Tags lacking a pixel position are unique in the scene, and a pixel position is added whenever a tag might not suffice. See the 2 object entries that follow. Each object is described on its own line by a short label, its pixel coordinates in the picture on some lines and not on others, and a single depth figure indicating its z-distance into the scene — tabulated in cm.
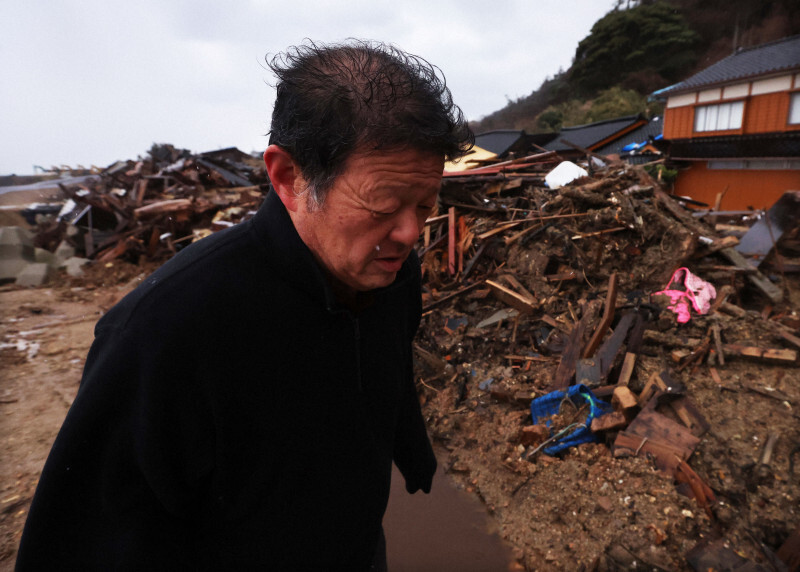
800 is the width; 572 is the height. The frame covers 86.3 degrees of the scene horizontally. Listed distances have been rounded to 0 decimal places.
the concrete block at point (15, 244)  952
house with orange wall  1695
